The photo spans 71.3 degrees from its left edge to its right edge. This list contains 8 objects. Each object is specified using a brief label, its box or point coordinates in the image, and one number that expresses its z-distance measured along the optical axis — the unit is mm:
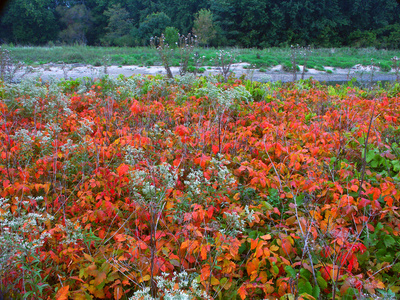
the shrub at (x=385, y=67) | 14664
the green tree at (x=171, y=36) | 17897
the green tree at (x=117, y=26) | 37688
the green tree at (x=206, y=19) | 26012
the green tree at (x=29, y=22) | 39531
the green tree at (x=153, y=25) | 35956
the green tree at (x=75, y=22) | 39188
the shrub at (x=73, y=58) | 15002
